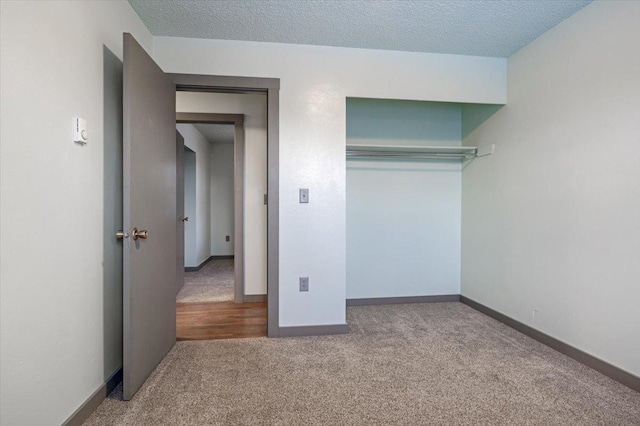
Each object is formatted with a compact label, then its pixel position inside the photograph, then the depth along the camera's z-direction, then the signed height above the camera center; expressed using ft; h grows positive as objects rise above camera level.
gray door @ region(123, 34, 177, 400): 5.25 -0.06
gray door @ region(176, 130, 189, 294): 12.27 +0.11
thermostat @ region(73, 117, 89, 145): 4.61 +1.21
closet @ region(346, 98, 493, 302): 10.69 +0.36
